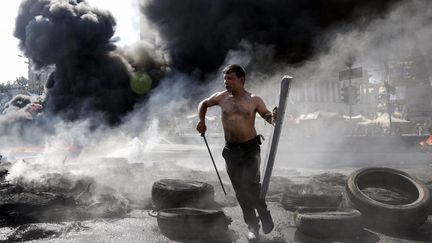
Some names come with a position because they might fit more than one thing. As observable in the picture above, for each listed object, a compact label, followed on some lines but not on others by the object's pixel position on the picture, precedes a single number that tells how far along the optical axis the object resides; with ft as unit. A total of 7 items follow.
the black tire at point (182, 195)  17.43
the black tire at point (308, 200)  17.49
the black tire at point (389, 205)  14.38
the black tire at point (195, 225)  13.47
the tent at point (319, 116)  117.70
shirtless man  13.00
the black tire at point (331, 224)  13.30
